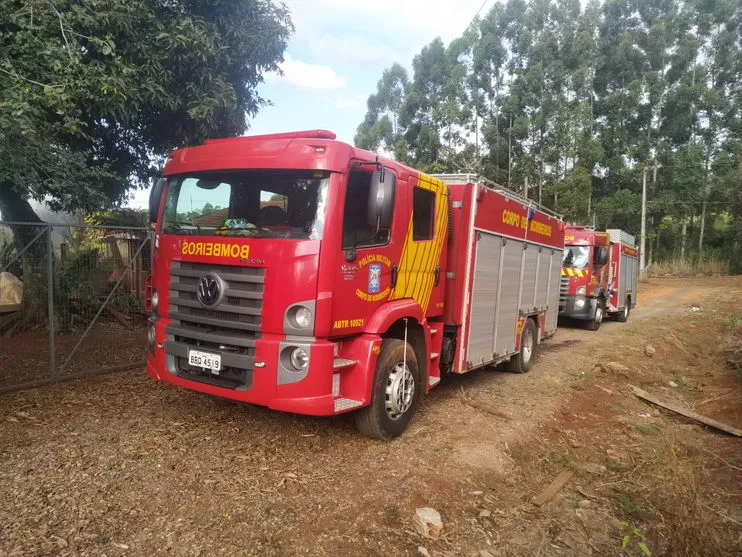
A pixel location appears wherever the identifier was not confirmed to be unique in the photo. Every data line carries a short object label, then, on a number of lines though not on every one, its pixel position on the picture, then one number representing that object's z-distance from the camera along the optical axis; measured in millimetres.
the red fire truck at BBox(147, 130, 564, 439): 3744
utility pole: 30797
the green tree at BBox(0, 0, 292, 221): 5324
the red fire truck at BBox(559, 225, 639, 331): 13070
